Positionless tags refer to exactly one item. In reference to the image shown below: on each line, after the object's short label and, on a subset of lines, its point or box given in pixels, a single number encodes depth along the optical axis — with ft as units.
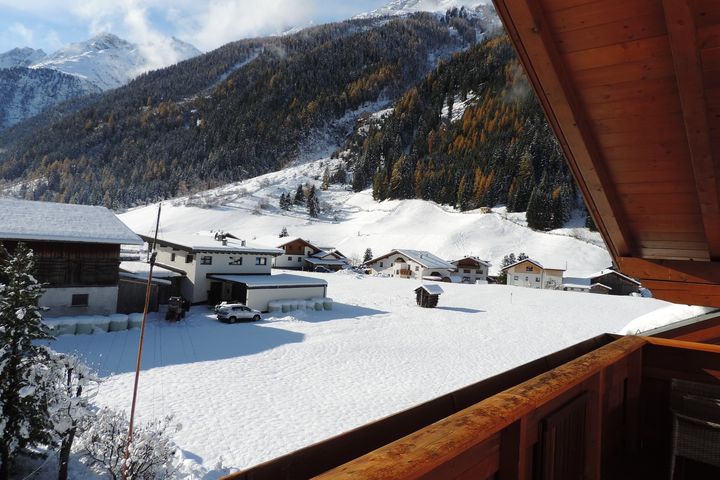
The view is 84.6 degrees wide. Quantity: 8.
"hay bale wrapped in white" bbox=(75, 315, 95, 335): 59.31
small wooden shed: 102.33
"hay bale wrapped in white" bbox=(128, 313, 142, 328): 64.90
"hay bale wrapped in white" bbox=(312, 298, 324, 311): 90.02
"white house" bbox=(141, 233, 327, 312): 85.56
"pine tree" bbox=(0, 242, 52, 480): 24.61
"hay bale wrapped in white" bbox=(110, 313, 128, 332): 62.69
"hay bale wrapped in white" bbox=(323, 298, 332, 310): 91.98
